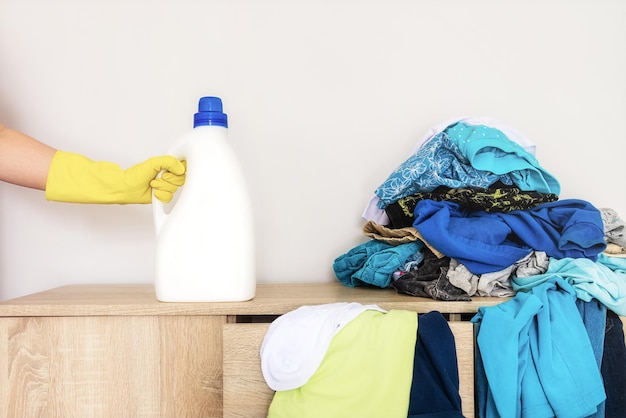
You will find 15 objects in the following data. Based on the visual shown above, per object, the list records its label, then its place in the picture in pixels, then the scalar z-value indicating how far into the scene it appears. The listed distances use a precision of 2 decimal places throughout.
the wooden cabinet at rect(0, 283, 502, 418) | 1.00
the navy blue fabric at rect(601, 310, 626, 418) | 0.98
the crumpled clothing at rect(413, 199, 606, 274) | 1.05
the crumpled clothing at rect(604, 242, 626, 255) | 1.20
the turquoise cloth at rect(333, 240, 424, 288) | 1.17
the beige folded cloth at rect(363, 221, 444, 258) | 1.15
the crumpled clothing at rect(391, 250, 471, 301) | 1.04
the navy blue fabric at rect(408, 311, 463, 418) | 0.81
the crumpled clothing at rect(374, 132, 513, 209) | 1.13
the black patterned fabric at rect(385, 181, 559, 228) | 1.11
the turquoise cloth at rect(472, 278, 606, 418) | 0.89
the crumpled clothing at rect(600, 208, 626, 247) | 1.20
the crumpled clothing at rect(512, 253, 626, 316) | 0.96
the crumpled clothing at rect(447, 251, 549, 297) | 1.07
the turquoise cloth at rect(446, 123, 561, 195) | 1.12
